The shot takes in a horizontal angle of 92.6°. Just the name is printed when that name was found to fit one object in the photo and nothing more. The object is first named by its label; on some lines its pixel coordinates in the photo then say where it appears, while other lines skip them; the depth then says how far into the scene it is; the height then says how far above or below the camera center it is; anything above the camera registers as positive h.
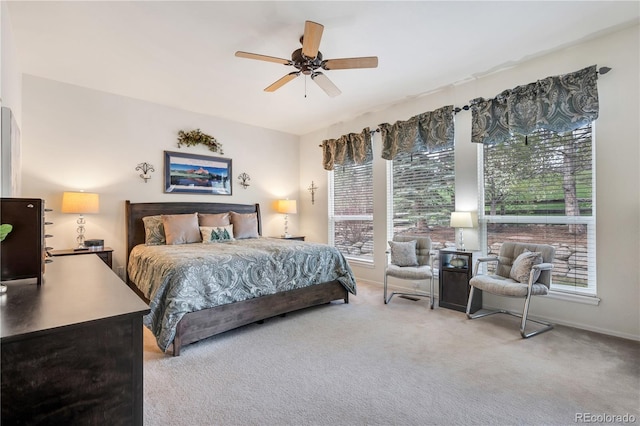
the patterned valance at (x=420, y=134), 3.97 +1.09
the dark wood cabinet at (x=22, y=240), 1.28 -0.10
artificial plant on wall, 4.83 +1.21
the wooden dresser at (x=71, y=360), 0.86 -0.44
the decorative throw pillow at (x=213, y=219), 4.57 -0.09
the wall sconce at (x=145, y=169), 4.48 +0.66
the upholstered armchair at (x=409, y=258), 3.76 -0.62
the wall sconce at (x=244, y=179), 5.53 +0.62
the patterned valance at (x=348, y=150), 4.98 +1.08
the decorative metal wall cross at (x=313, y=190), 6.04 +0.45
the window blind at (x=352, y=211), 5.17 +0.03
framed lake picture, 4.74 +0.65
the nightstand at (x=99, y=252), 3.62 -0.45
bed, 2.60 -0.70
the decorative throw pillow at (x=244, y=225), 4.80 -0.19
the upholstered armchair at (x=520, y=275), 2.87 -0.66
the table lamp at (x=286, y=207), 5.67 +0.11
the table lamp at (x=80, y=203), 3.61 +0.14
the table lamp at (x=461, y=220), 3.60 -0.11
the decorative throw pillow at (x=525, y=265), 2.96 -0.54
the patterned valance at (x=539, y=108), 2.92 +1.08
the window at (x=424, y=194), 4.13 +0.25
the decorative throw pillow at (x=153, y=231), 4.12 -0.23
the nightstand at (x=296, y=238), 5.65 -0.47
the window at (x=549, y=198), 3.07 +0.14
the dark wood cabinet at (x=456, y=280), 3.58 -0.83
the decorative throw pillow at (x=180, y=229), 4.12 -0.20
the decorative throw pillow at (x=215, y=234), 4.32 -0.29
